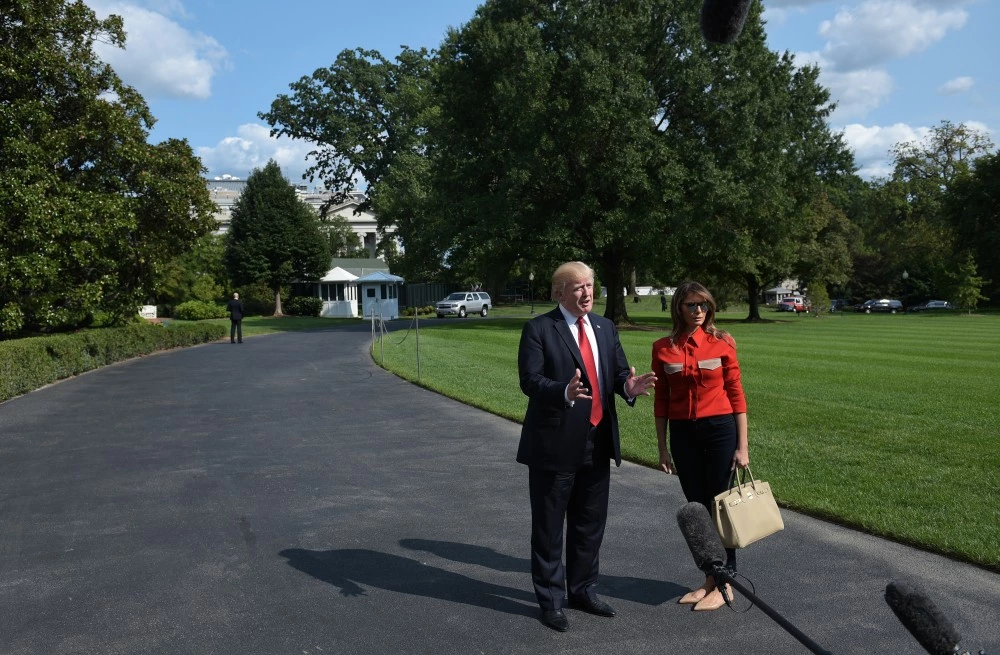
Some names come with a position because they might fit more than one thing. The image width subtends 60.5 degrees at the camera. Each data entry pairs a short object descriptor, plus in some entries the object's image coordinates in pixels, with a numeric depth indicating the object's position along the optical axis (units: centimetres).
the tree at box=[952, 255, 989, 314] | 6125
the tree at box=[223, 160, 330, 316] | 6450
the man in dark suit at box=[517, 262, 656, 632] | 471
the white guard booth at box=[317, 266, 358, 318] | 6781
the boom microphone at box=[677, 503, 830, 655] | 282
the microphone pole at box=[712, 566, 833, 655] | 231
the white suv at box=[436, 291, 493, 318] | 5988
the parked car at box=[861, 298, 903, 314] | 7806
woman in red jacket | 498
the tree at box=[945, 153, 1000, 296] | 6869
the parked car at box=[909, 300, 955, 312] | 8017
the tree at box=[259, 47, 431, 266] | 6869
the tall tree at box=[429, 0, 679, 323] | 3641
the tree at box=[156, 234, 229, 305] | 6456
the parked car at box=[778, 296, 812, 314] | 7728
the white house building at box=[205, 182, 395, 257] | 11112
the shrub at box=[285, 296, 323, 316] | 6712
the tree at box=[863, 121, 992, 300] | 7925
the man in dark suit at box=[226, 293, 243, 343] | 3444
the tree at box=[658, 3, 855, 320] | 3738
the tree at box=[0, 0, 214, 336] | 2134
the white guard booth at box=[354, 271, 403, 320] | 6769
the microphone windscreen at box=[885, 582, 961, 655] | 203
